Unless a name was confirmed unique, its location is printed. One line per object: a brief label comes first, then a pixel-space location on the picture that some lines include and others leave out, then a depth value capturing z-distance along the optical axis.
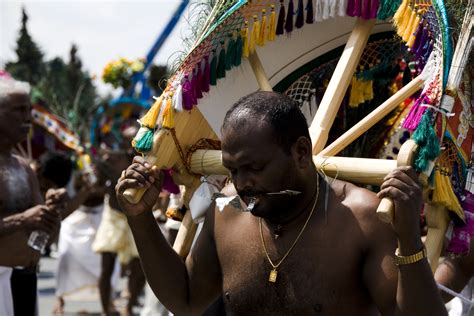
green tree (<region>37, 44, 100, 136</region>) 16.67
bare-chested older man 5.28
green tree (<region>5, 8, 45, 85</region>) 21.98
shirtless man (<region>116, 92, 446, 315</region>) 2.81
